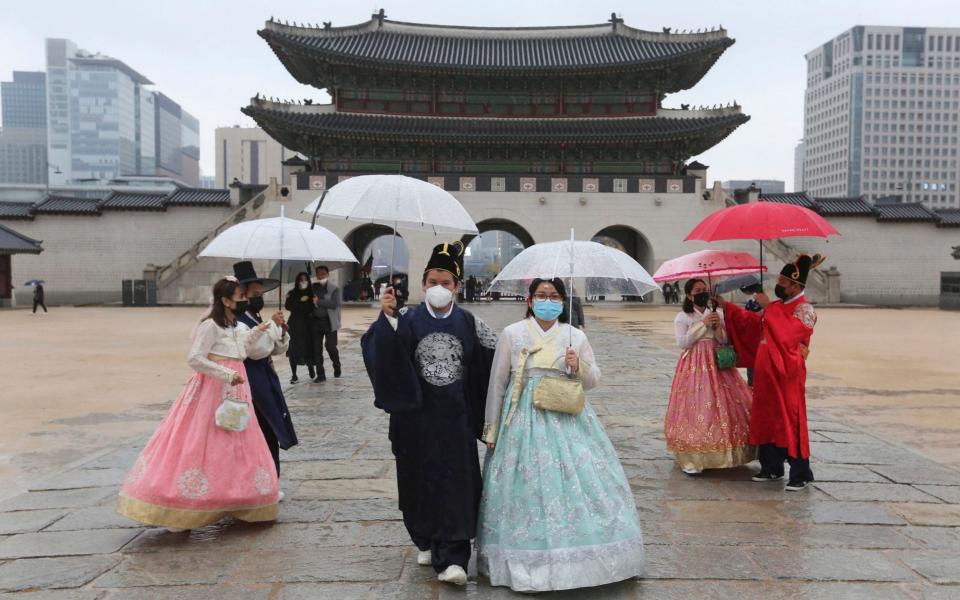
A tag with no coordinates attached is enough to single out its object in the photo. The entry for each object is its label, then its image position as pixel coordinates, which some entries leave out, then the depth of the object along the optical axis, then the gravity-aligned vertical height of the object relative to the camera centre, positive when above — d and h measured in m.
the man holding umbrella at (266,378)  4.78 -0.71
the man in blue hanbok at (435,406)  3.49 -0.65
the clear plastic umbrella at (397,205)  4.05 +0.43
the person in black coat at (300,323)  10.11 -0.68
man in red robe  5.18 -0.72
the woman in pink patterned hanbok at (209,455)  4.20 -1.11
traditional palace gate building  29.95 +6.44
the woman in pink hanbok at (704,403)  5.58 -0.99
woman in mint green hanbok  3.39 -1.02
